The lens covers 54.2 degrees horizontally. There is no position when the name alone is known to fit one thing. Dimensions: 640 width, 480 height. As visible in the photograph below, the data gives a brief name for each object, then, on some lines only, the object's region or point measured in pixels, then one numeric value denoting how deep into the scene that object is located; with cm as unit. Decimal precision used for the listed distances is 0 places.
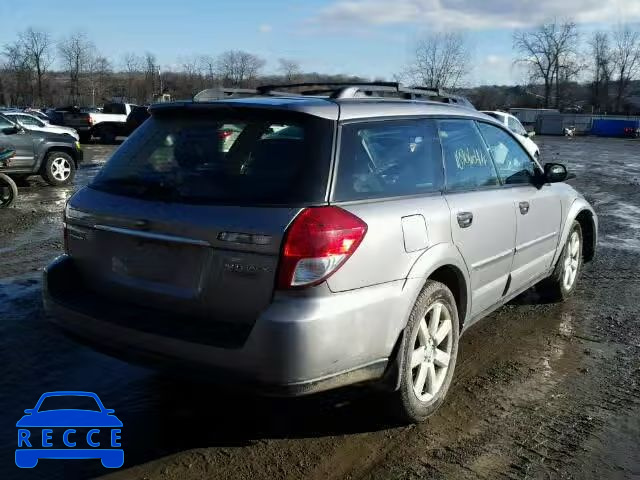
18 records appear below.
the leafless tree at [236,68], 7766
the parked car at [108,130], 2777
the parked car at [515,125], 1563
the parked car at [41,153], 1264
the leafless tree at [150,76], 8262
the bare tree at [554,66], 10550
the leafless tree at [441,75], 7375
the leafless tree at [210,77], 7594
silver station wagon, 277
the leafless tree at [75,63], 8025
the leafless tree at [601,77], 10500
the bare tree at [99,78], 8412
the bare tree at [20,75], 7531
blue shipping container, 5717
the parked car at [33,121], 1838
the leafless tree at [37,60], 7475
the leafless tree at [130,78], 8912
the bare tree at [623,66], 10375
